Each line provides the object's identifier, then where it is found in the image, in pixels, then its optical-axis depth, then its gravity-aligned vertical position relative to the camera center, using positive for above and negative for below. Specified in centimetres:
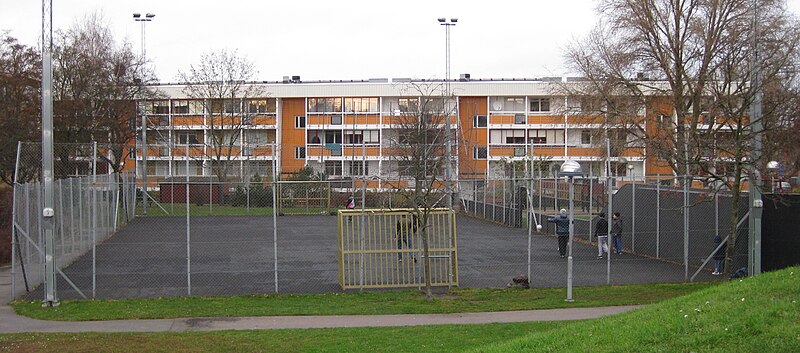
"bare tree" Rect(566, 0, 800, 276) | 2989 +462
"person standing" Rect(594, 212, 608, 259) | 2308 -191
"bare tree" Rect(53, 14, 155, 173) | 3525 +390
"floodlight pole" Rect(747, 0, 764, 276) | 1684 -58
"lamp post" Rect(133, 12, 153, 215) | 3896 +132
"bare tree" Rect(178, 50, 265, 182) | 5100 +492
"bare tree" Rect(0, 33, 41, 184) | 3155 +326
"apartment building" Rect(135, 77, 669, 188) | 5691 +380
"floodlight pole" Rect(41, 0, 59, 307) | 1548 +4
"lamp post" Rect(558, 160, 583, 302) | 1582 -6
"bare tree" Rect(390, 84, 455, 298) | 3856 +254
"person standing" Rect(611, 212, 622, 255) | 2372 -192
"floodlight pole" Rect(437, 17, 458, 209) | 4360 +769
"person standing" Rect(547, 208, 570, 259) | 2341 -187
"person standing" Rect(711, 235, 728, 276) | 1939 -233
